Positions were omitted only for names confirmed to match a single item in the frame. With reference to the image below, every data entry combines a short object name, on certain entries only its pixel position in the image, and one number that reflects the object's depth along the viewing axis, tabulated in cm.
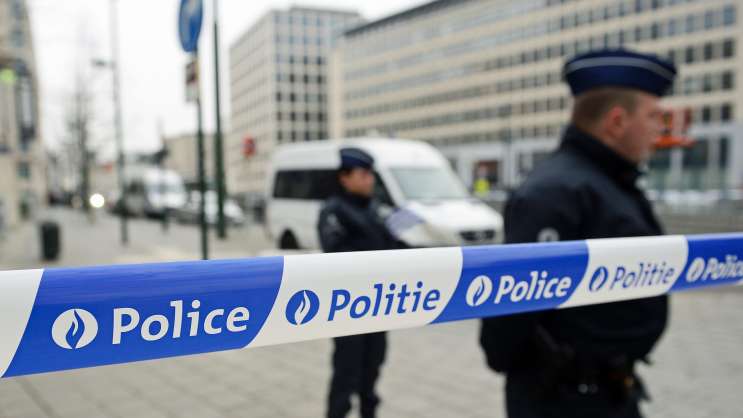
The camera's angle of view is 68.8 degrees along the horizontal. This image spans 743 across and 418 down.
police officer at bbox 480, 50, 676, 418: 175
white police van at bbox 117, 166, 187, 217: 2898
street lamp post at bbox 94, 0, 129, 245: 1858
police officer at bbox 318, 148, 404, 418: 336
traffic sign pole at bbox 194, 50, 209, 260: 517
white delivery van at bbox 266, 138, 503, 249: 888
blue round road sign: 444
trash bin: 1172
